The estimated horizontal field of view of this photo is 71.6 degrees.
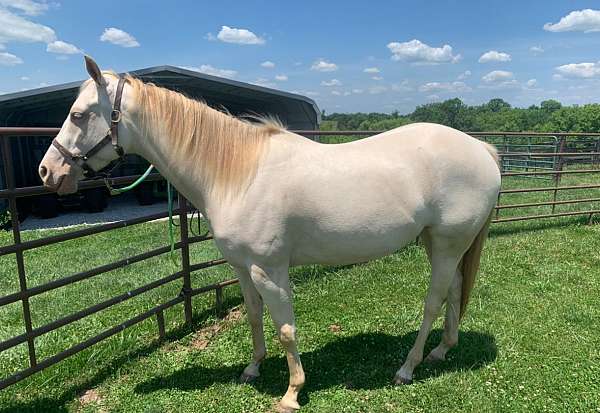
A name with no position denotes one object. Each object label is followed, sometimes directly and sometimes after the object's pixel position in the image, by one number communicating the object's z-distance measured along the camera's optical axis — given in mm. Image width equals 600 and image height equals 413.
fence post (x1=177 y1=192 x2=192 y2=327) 3478
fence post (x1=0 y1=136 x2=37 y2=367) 2377
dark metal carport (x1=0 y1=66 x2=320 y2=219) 9898
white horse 2230
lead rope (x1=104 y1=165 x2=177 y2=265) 2494
